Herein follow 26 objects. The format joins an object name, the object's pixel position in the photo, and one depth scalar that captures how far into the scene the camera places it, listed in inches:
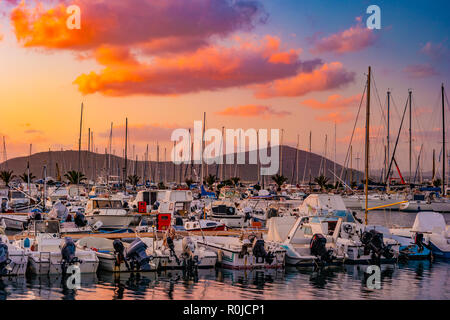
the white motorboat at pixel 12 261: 900.0
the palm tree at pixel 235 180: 4458.7
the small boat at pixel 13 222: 1763.0
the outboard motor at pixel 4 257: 897.8
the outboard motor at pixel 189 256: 1006.4
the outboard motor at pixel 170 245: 1021.2
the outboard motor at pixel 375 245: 1160.2
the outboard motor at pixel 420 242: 1286.2
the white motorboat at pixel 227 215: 1817.2
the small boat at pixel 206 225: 1511.1
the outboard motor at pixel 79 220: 1446.9
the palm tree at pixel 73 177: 3629.9
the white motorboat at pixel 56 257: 933.8
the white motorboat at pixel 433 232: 1309.1
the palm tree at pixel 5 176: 3820.4
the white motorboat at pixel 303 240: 1098.7
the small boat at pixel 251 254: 1045.2
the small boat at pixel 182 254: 1011.3
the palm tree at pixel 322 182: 4370.1
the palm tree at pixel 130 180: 5525.6
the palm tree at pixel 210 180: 4352.9
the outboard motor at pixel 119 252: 967.0
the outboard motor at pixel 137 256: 968.3
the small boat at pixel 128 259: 970.1
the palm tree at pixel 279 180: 4162.4
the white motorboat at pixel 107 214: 1626.5
